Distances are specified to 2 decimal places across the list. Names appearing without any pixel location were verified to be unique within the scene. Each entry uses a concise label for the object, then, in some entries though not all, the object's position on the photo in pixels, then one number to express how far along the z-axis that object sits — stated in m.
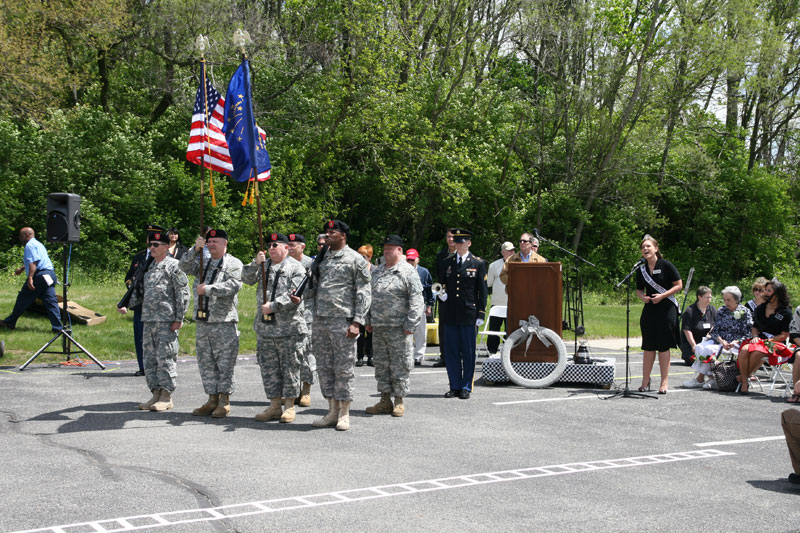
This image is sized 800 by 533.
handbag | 11.70
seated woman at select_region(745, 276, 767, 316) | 13.02
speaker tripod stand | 12.83
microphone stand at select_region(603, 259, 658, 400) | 10.88
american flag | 10.48
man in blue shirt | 14.29
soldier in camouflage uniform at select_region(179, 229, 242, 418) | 8.98
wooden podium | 11.74
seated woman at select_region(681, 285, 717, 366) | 14.45
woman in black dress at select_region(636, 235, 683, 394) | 10.84
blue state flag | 9.70
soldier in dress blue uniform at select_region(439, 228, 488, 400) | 10.70
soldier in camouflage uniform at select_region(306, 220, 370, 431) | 8.65
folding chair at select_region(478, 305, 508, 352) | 14.23
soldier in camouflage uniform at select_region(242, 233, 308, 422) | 8.84
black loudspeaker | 13.65
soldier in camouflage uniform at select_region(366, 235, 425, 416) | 9.42
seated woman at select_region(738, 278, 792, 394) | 11.58
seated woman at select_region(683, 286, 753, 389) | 12.19
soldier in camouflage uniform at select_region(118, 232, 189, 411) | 9.36
